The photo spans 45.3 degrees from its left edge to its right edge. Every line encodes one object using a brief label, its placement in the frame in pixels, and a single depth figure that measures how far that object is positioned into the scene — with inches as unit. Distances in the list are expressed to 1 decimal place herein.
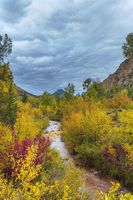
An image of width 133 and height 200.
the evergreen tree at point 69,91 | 1599.1
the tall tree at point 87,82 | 2236.5
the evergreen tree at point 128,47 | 2602.2
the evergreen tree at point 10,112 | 627.4
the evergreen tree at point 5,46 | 1817.4
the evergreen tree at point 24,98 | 1580.2
